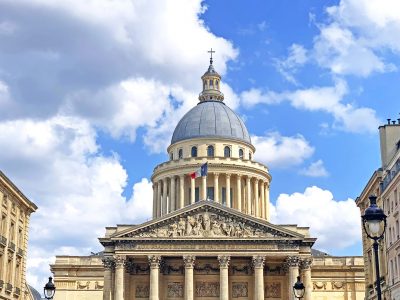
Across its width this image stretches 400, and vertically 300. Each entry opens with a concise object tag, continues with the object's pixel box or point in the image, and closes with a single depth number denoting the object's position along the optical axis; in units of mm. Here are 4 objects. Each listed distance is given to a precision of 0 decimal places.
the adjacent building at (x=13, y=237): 52750
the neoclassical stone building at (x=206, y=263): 76250
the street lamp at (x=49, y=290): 31281
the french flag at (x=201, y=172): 90875
